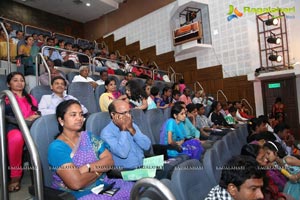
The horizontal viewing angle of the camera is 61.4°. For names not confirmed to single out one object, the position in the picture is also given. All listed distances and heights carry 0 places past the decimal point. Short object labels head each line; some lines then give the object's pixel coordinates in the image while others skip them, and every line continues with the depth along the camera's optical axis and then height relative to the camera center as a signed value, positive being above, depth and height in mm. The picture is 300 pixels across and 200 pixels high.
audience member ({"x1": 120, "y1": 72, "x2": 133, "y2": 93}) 3660 +384
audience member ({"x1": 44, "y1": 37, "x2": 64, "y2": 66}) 4212 +945
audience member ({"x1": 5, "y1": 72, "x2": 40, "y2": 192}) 1493 -248
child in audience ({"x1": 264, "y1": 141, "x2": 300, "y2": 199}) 1911 -568
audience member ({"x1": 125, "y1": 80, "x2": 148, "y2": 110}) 2848 +104
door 5375 +3
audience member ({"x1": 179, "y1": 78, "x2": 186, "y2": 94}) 5303 +322
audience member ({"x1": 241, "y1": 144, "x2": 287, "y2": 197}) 1901 -484
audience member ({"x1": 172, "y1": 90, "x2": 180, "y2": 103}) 4195 +109
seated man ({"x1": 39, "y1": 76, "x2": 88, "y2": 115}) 2195 +116
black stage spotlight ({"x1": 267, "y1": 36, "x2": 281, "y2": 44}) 5207 +1156
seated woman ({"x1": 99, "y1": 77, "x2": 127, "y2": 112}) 2731 +129
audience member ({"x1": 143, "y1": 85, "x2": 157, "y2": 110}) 3244 +7
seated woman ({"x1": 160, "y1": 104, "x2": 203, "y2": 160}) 2117 -315
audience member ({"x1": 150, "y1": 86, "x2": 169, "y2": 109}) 3769 +66
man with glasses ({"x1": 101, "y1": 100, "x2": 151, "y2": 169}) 1525 -207
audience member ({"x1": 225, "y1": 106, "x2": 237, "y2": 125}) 4595 -340
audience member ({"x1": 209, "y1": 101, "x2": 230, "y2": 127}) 4090 -278
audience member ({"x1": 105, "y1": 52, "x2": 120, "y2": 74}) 5156 +877
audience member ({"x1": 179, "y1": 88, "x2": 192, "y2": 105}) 4311 +62
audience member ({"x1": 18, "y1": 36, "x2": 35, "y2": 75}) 3496 +867
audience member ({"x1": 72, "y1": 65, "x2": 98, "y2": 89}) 3336 +416
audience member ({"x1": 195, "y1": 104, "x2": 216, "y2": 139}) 3430 -337
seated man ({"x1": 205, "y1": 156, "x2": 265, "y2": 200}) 1125 -387
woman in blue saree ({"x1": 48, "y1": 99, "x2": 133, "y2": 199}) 1187 -254
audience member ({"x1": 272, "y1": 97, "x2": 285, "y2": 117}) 5406 -242
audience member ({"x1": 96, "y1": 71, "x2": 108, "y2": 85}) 3877 +467
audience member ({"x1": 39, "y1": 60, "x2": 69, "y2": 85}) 3156 +430
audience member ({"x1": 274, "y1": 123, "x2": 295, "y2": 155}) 3040 -487
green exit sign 5543 +235
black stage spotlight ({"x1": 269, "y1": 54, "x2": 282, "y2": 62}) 5133 +772
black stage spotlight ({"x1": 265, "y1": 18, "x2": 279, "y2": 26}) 5113 +1513
